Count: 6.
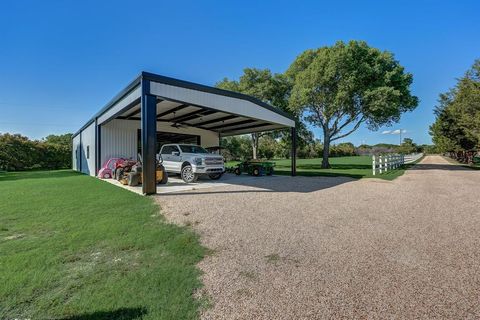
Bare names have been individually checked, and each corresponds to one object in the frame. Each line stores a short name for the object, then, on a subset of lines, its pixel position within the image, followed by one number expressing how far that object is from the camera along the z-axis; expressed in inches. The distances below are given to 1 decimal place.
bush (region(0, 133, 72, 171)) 941.2
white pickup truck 459.5
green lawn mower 609.3
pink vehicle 573.6
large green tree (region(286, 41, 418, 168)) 804.9
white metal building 339.0
